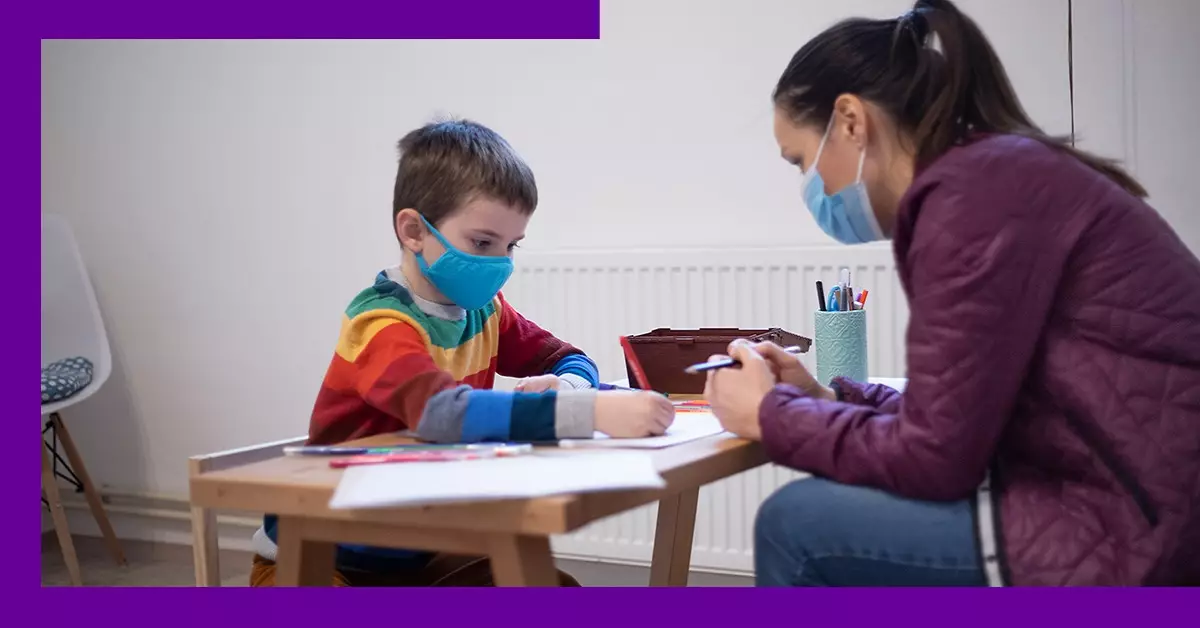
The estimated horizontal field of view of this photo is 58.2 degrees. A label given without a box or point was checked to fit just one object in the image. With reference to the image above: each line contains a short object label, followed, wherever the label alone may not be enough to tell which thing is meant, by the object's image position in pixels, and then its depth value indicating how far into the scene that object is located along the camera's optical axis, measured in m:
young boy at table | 0.97
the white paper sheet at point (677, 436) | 0.93
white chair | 2.78
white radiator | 2.04
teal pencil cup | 1.34
